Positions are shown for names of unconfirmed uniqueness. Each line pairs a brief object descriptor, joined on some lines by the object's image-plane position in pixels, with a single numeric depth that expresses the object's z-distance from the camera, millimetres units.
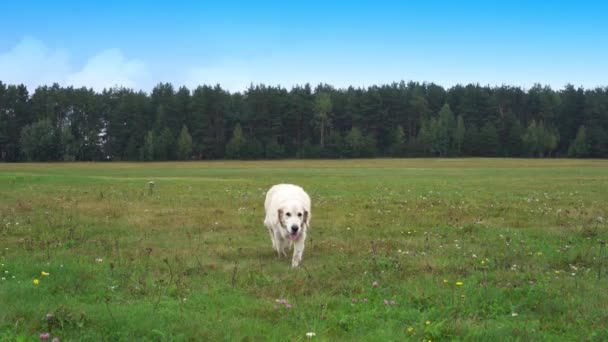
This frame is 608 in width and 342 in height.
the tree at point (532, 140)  131625
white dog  11602
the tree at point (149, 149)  123188
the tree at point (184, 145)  123375
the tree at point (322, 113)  139625
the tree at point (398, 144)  134750
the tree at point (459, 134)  134125
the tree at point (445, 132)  133750
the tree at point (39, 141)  121812
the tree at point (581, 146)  127562
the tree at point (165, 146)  123938
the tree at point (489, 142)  133800
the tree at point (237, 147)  126375
